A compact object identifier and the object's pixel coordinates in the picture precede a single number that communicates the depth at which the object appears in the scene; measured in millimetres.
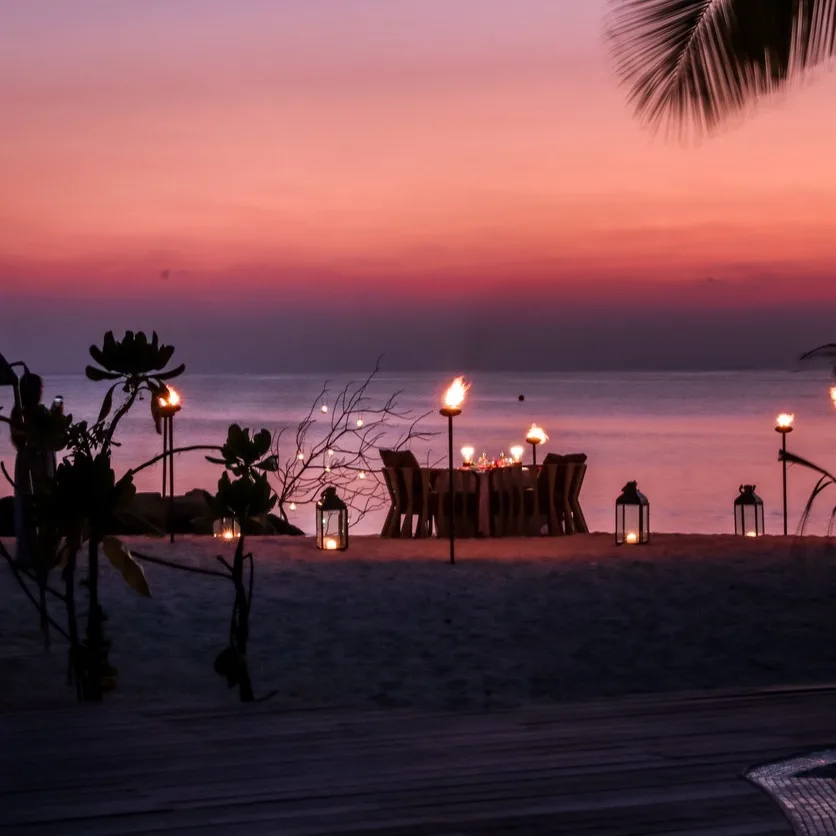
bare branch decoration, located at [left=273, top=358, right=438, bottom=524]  14619
